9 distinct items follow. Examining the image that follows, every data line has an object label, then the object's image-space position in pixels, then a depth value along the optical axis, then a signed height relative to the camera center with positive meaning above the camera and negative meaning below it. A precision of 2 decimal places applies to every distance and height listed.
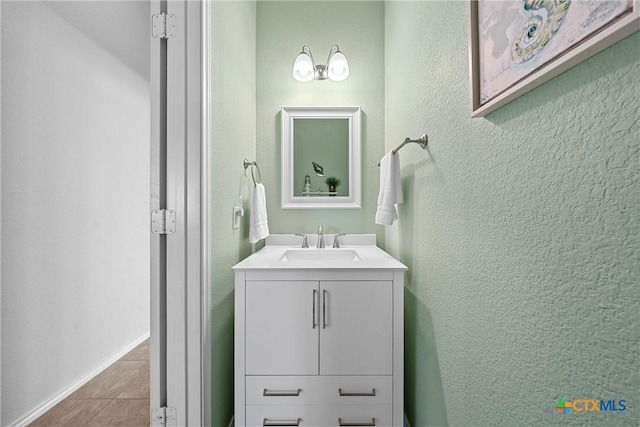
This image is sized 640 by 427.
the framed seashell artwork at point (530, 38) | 0.43 +0.32
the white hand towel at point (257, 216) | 1.67 -0.03
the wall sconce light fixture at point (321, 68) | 1.93 +0.96
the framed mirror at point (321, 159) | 2.03 +0.36
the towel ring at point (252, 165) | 1.75 +0.27
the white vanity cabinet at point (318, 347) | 1.24 -0.59
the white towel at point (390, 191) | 1.44 +0.10
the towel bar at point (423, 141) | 1.21 +0.30
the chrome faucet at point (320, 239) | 1.94 -0.19
